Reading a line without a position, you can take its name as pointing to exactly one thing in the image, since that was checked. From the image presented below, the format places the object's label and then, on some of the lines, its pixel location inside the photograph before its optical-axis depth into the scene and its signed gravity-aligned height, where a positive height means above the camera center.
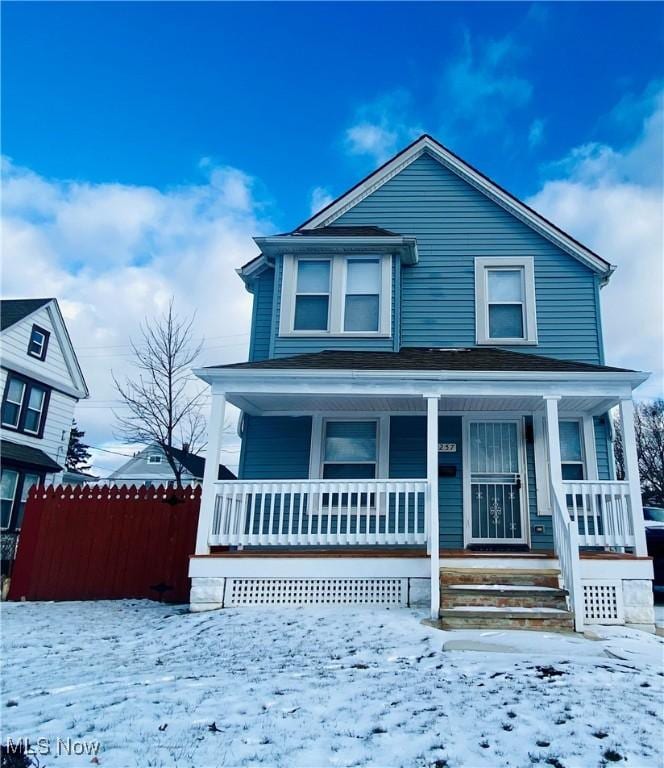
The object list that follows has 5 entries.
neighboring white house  16.30 +3.92
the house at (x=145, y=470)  34.59 +3.31
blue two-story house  6.97 +1.91
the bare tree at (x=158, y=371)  16.67 +4.61
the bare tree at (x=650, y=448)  30.86 +5.73
